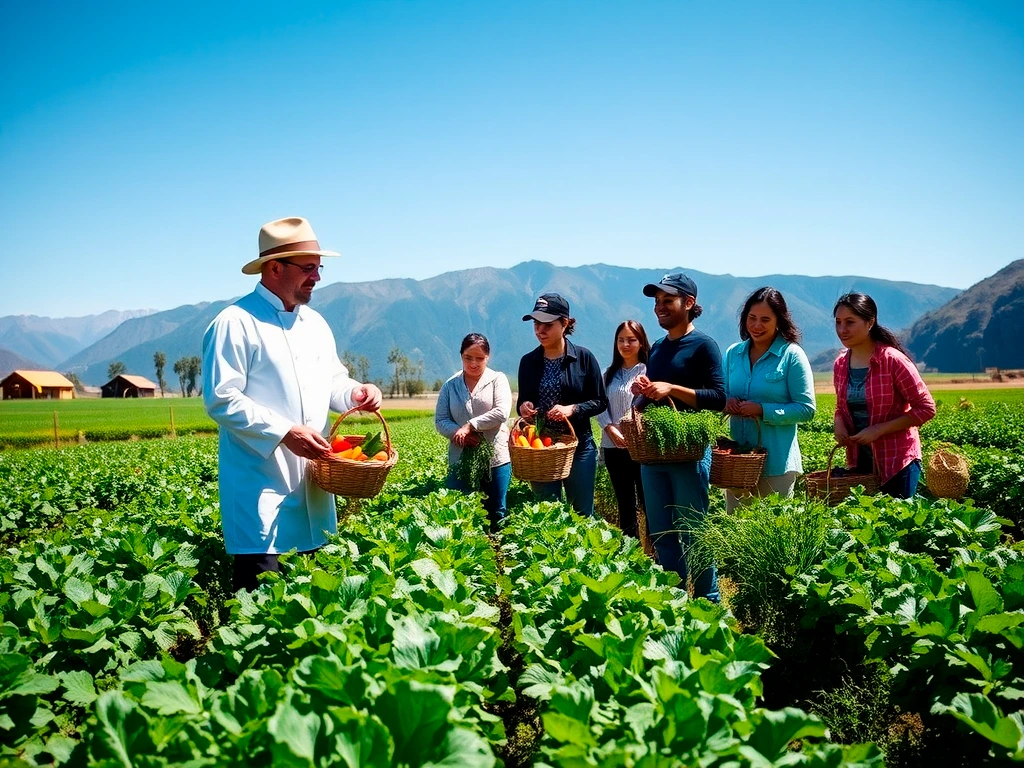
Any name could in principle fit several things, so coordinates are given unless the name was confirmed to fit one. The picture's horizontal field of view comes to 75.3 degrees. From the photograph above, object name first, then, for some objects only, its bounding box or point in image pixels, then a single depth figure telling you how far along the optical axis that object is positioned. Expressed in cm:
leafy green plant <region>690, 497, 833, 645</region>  390
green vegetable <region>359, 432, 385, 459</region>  429
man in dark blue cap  475
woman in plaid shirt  473
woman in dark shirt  570
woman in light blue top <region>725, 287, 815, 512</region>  470
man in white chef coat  359
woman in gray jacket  614
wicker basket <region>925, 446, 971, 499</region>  664
